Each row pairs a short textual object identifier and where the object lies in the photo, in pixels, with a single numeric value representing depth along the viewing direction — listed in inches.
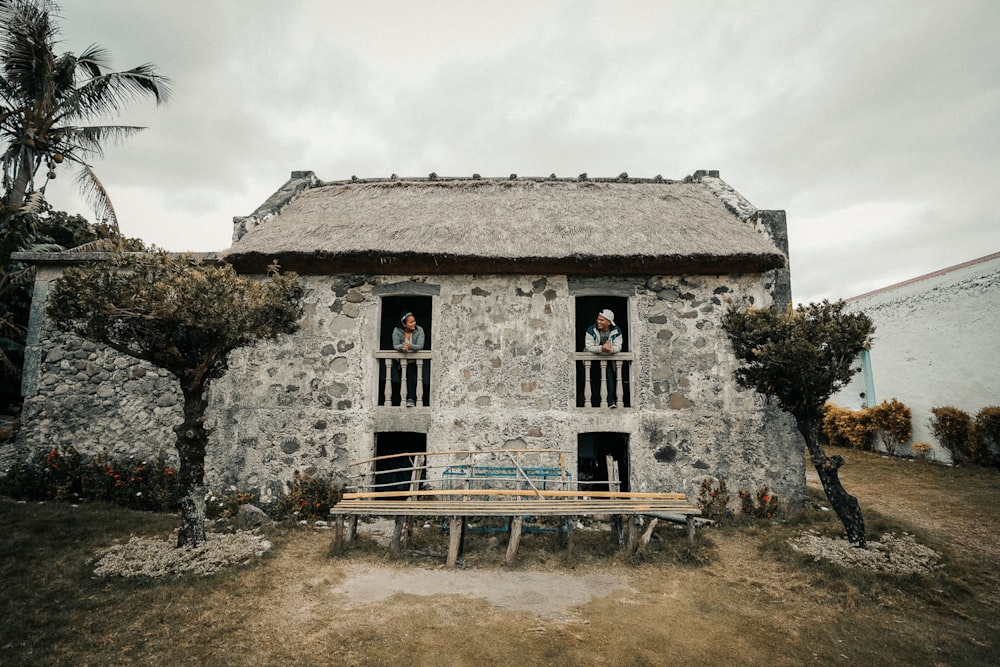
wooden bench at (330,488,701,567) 209.2
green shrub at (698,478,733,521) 271.0
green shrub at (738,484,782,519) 270.4
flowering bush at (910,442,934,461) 429.1
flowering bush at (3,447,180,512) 281.9
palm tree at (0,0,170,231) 421.1
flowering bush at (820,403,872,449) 491.8
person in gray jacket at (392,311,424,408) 291.9
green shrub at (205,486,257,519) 270.4
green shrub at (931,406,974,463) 391.9
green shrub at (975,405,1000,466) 369.2
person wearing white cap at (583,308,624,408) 285.4
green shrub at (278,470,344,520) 273.9
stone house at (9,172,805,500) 279.1
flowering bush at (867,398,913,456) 454.9
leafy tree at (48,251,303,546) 193.6
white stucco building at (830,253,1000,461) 393.1
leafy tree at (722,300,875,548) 222.2
